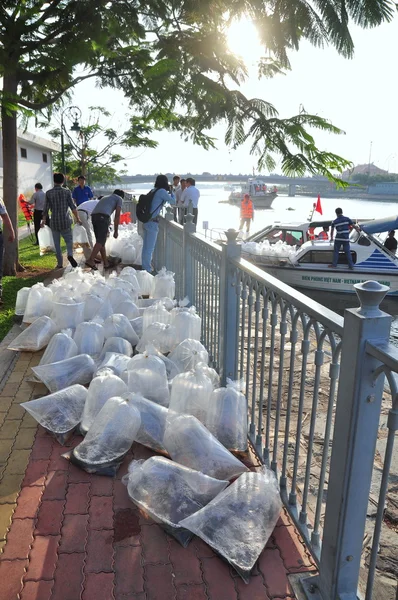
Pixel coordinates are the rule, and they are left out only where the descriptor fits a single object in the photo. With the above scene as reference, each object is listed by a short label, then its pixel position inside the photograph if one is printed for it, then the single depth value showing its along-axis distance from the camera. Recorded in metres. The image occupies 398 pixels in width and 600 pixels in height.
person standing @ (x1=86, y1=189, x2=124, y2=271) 8.59
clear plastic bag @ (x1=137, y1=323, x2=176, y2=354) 4.51
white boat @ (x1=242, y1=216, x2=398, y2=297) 13.91
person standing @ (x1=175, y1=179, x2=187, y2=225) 11.57
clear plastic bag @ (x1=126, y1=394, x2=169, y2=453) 3.04
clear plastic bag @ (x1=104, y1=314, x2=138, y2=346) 4.65
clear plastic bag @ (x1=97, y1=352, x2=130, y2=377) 3.69
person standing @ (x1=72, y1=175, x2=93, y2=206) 12.36
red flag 20.02
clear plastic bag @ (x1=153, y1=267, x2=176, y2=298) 5.99
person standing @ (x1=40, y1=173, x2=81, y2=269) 8.43
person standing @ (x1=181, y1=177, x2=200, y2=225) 11.70
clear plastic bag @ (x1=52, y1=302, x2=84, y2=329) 4.86
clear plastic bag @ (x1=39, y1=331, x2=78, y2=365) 4.06
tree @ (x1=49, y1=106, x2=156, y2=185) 24.79
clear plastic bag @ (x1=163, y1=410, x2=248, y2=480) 2.68
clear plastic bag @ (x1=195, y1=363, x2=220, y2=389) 3.36
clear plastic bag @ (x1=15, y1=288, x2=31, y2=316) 5.73
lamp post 19.00
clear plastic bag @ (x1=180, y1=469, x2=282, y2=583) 2.14
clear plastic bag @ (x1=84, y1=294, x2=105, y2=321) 5.12
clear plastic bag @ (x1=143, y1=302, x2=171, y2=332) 4.88
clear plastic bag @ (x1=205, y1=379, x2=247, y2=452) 2.97
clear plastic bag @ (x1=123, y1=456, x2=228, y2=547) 2.38
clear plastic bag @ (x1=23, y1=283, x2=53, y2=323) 5.43
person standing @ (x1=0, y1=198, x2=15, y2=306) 5.93
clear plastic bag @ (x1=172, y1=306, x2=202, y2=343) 4.48
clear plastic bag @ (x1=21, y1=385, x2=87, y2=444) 3.20
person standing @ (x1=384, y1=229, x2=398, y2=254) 17.31
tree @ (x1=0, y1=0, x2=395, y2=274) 3.36
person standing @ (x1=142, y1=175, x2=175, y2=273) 7.73
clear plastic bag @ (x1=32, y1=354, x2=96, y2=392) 3.78
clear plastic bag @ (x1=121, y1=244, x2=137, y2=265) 9.47
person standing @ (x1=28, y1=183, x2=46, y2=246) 12.93
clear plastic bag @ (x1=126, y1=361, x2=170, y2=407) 3.42
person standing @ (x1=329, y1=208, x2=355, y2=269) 13.15
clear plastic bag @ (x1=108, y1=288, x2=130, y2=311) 5.40
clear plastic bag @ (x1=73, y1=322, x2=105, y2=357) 4.32
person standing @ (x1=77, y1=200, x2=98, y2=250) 10.09
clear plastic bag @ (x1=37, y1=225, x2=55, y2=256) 10.64
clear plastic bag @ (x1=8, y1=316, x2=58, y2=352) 4.73
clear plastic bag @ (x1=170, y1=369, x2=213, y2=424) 3.16
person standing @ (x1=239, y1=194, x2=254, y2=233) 22.45
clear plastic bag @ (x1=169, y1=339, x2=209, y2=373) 3.82
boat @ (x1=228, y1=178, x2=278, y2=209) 71.56
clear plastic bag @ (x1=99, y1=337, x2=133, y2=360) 4.23
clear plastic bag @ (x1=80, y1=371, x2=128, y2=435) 3.17
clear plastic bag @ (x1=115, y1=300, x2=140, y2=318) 5.24
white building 28.66
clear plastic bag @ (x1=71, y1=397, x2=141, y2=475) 2.83
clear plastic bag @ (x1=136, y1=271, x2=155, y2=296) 6.72
